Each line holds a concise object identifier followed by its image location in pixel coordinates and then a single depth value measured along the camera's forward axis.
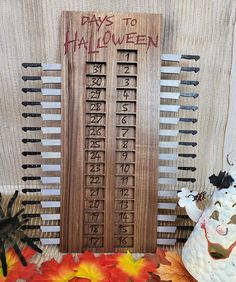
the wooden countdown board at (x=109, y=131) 0.60
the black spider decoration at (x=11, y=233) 0.56
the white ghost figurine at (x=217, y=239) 0.49
